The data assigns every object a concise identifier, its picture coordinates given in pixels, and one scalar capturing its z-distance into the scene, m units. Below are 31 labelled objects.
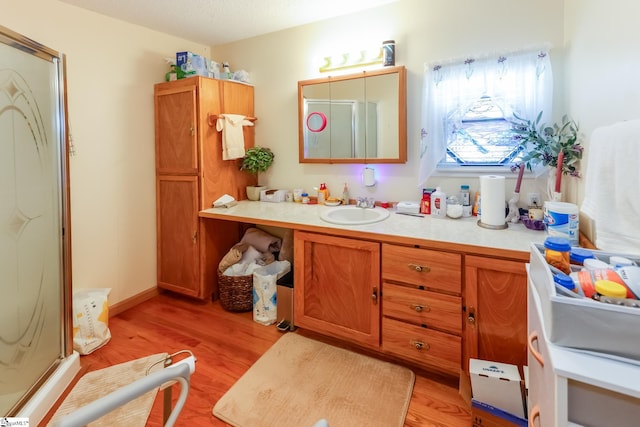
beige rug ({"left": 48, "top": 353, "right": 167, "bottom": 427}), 1.47
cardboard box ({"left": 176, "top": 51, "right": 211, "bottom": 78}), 2.41
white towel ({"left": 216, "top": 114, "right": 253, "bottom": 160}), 2.47
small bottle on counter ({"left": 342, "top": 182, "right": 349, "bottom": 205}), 2.47
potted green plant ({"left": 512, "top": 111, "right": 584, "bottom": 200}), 1.61
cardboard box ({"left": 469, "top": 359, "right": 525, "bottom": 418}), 1.28
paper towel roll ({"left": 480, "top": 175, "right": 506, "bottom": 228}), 1.70
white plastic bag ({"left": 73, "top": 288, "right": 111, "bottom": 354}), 1.93
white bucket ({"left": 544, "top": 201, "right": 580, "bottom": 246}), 1.39
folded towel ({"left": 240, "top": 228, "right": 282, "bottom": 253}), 2.63
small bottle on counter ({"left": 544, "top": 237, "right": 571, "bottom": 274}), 0.86
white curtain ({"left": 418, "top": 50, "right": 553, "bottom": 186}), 1.80
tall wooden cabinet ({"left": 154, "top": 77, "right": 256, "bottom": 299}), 2.38
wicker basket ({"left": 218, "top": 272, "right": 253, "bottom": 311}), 2.39
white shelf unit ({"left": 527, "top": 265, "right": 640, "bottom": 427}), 0.59
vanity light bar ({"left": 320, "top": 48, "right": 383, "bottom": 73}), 2.23
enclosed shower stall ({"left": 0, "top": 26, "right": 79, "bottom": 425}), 1.43
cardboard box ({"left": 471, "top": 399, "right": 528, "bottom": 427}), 1.24
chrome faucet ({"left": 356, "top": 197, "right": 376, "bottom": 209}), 2.36
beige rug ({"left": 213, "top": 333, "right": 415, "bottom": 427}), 1.46
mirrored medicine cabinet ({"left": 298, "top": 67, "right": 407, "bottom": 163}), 2.18
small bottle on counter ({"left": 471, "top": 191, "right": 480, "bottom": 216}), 1.97
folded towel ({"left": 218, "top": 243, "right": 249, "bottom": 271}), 2.45
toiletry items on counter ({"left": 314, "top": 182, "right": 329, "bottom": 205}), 2.53
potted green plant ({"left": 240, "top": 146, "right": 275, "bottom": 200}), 2.63
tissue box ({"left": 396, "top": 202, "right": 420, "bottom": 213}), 2.13
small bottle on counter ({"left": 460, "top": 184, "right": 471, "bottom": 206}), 2.04
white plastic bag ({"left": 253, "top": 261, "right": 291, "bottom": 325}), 2.25
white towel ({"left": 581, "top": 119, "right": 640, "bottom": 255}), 0.84
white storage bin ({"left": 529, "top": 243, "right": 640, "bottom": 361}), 0.62
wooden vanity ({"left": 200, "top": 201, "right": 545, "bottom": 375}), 1.45
